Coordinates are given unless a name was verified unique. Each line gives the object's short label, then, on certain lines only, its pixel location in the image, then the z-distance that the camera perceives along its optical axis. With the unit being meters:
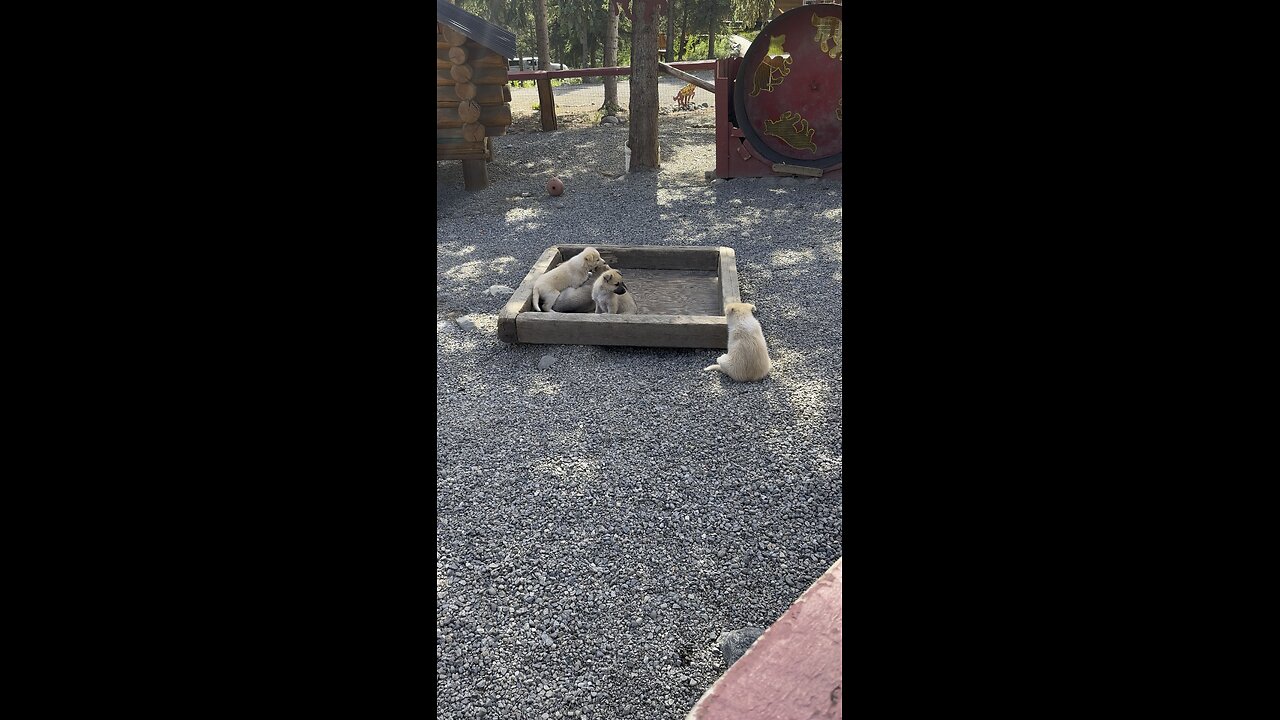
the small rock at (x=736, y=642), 2.72
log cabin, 9.77
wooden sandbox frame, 5.29
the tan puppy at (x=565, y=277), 6.00
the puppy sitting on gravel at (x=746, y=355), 4.88
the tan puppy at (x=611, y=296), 5.71
